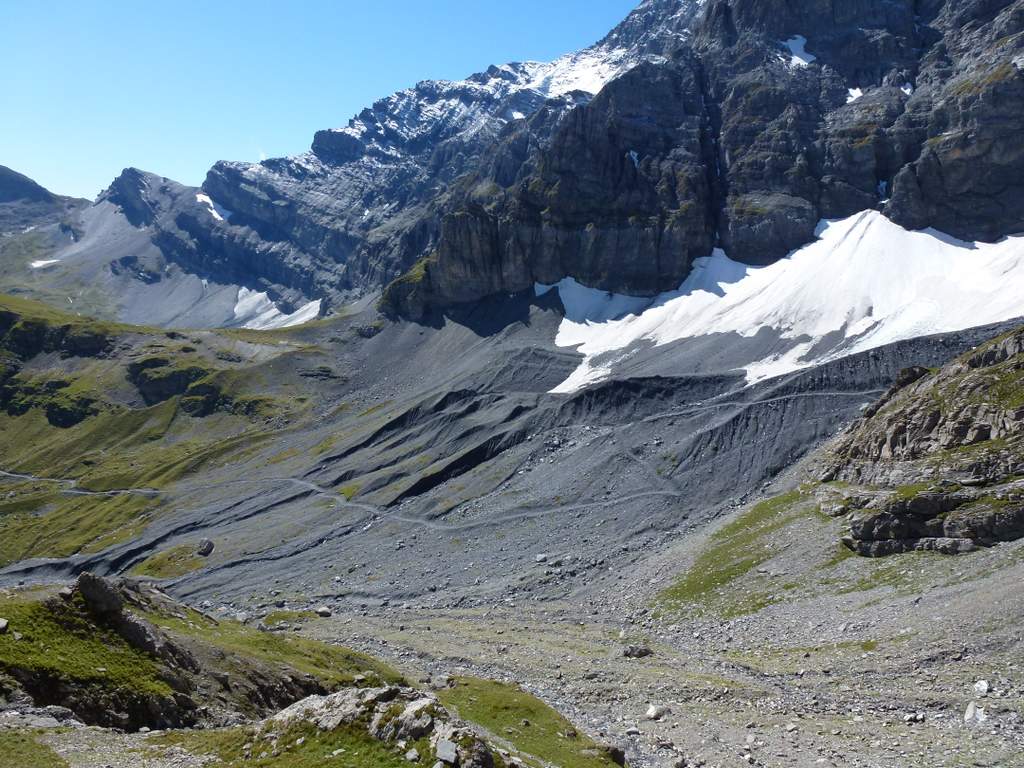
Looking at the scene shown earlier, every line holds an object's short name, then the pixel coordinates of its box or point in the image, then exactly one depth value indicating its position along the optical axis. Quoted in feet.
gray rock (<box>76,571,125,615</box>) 114.11
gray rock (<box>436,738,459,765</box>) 78.89
